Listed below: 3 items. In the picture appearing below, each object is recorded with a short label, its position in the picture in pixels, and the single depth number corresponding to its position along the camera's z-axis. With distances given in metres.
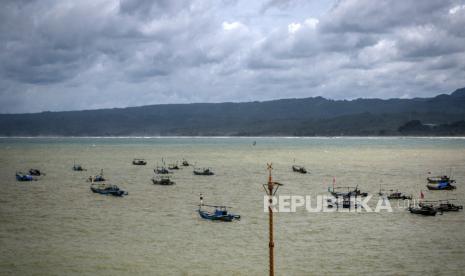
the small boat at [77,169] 129.71
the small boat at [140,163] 151.12
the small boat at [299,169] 123.15
